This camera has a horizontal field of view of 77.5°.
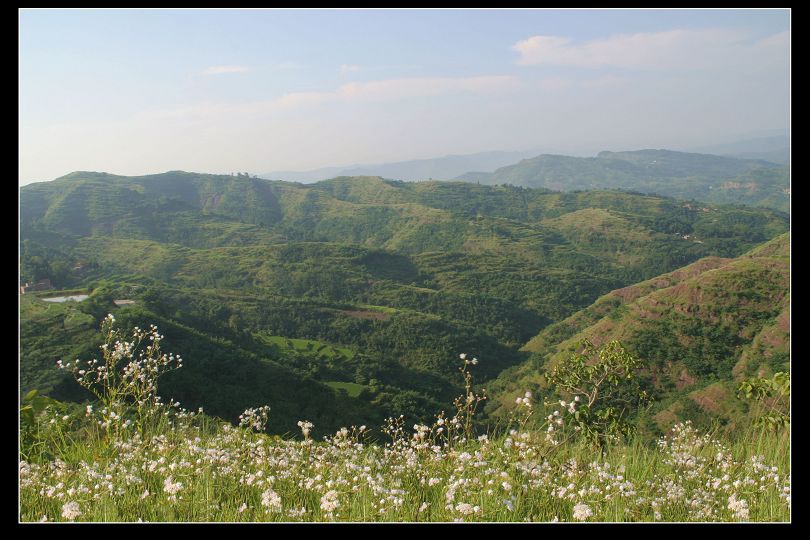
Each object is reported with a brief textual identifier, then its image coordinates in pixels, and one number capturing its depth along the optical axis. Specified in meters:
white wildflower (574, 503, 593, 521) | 3.64
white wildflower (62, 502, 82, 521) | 3.58
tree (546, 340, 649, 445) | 5.90
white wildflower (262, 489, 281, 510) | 3.73
